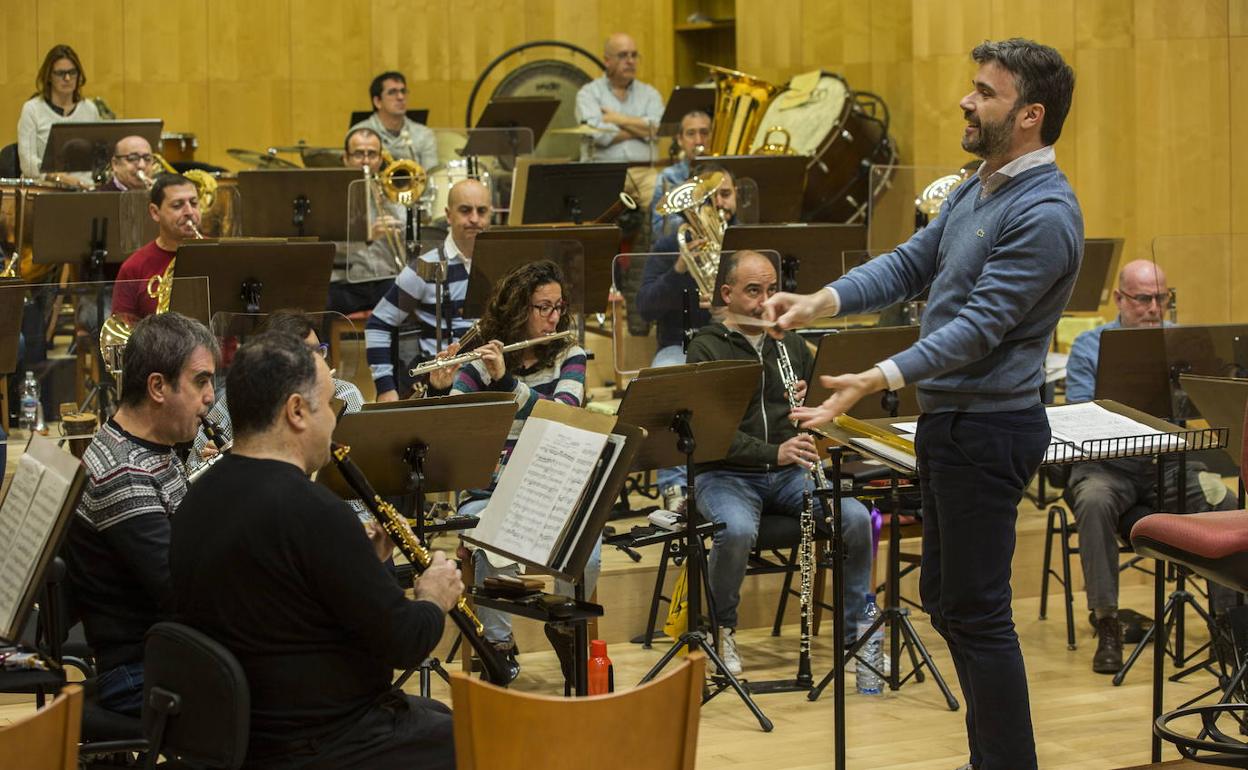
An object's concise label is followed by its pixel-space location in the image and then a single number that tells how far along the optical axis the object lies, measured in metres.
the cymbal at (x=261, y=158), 8.90
